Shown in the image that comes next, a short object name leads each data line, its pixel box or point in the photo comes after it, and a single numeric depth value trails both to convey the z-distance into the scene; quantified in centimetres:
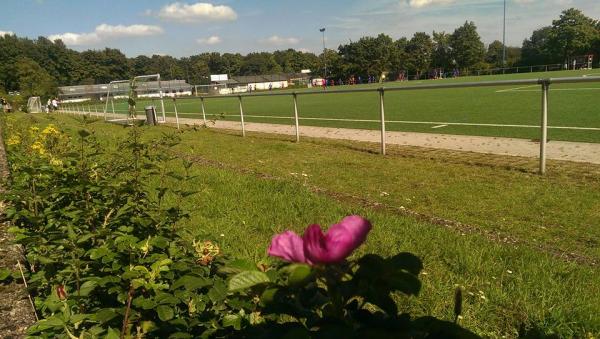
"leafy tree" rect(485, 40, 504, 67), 9962
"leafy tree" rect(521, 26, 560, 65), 8331
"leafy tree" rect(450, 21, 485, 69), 9119
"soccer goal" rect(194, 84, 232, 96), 9356
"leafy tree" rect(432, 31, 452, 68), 9331
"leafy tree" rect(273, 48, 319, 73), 14975
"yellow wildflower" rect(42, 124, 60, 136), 374
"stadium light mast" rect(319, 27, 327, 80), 8782
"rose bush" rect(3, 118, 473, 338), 79
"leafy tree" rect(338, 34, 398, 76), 8844
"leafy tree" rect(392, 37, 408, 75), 9018
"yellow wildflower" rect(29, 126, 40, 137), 443
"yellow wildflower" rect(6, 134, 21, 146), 458
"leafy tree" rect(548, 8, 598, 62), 7981
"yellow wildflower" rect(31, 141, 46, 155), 376
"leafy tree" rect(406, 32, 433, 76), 9119
